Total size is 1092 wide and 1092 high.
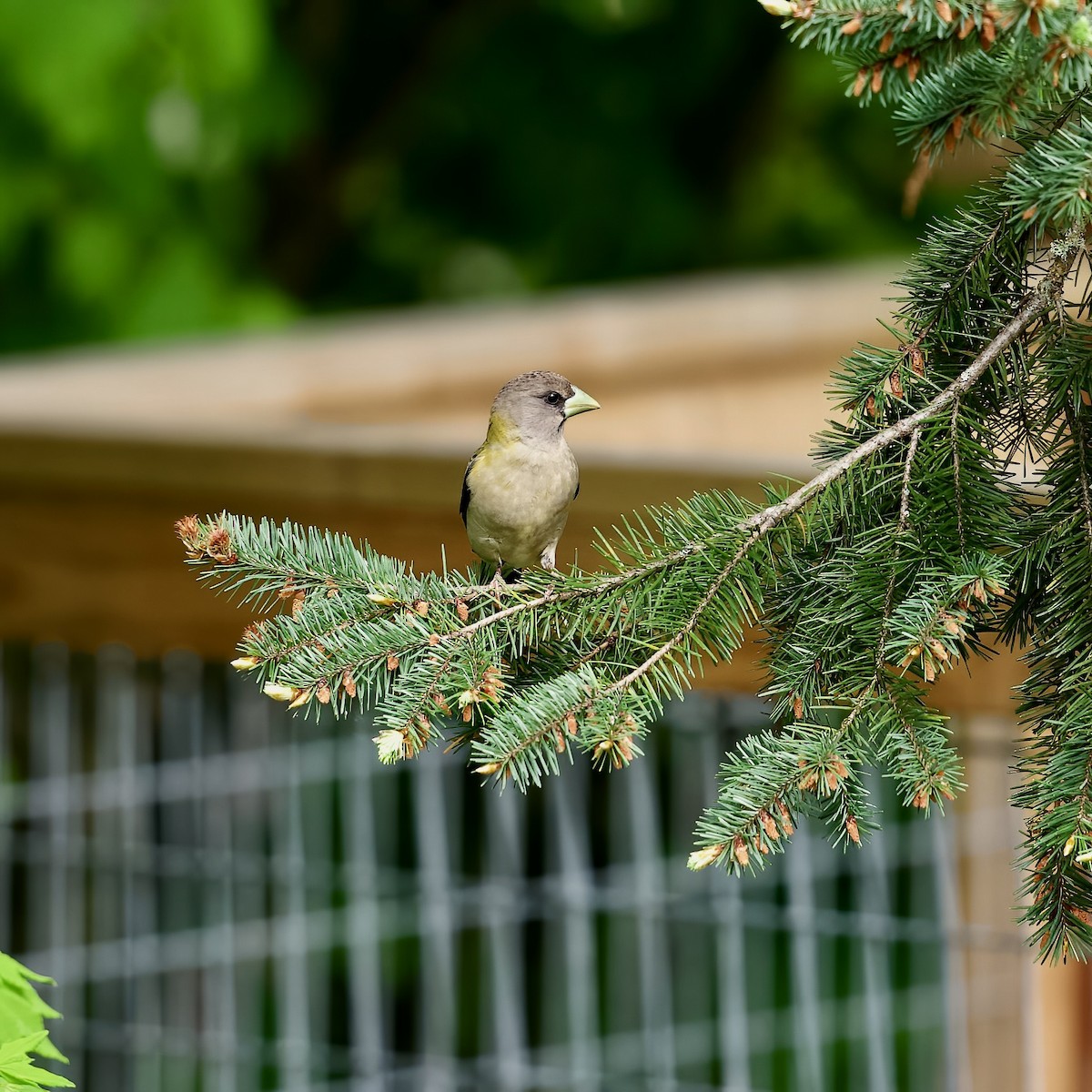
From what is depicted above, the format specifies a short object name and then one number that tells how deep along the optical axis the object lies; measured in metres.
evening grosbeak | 5.38
